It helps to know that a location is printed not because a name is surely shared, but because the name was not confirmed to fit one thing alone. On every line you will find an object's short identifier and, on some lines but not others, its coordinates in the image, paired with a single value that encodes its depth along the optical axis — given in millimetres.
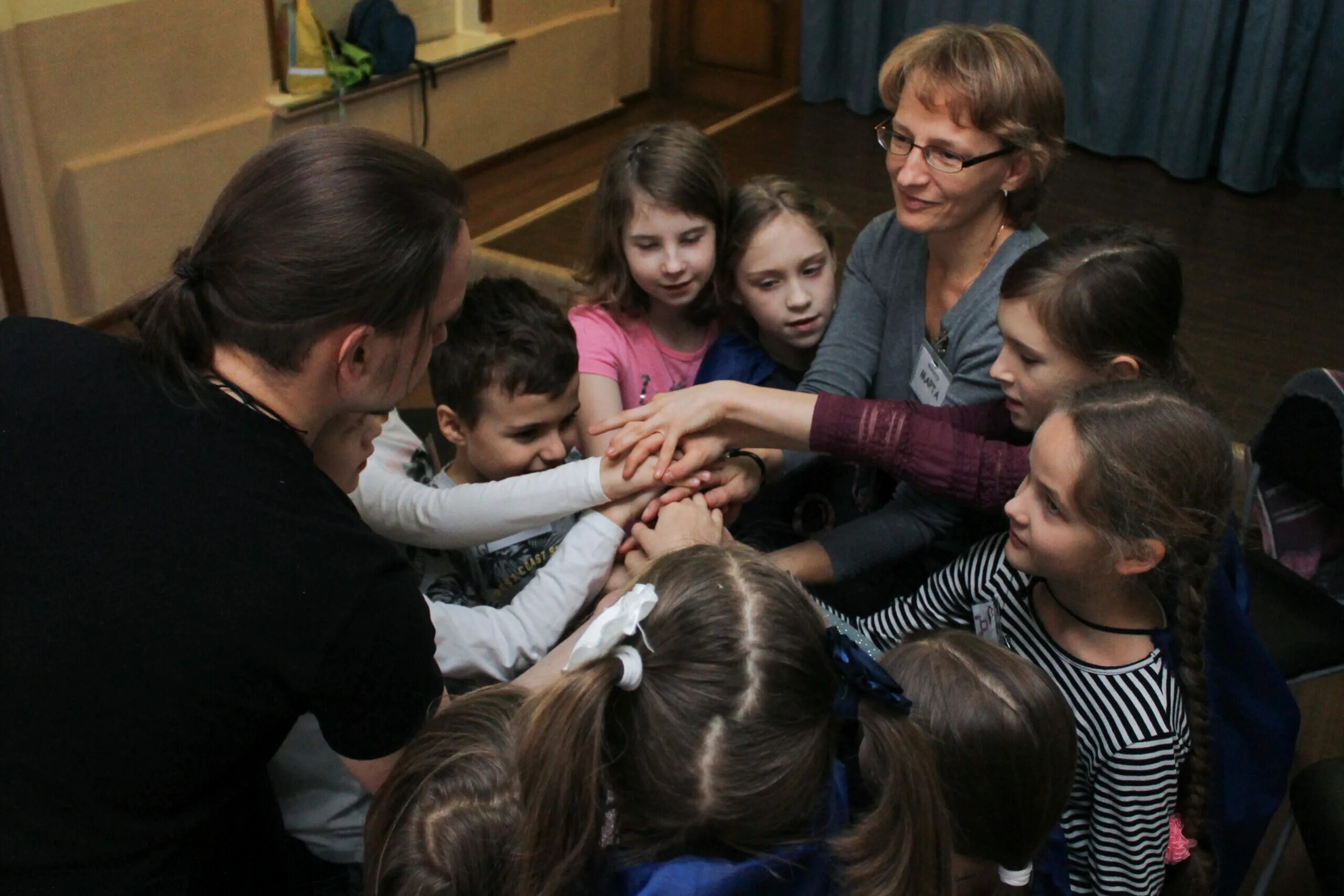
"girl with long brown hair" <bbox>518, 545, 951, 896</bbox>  893
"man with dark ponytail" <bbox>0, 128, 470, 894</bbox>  964
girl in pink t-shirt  1813
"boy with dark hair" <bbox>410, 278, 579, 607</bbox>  1633
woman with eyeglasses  1632
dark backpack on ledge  4312
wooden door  5762
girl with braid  1259
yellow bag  4031
